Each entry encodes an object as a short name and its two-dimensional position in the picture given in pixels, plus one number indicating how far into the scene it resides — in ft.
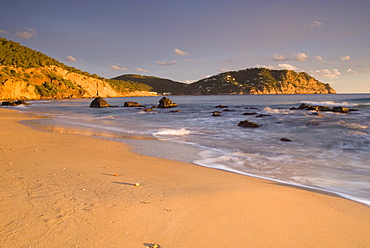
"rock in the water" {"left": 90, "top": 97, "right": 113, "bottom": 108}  137.80
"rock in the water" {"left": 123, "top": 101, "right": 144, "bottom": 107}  141.48
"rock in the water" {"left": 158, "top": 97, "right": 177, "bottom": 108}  126.55
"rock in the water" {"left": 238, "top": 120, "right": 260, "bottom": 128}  52.13
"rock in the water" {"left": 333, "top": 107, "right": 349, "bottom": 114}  87.61
